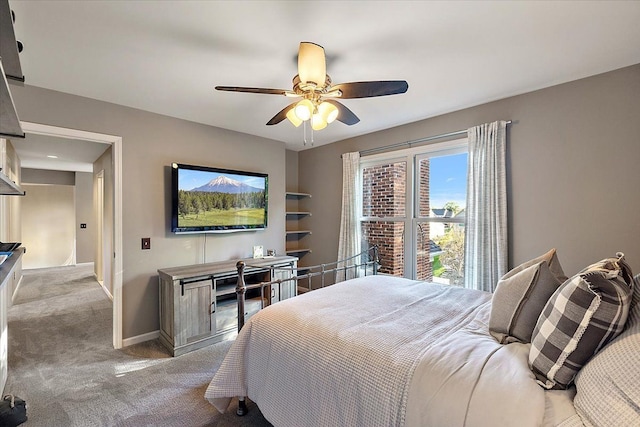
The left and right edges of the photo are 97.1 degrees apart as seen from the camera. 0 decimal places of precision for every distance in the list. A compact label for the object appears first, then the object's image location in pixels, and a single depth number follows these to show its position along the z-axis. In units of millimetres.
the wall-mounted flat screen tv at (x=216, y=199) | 3283
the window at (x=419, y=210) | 3273
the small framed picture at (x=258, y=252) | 3928
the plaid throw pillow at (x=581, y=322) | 959
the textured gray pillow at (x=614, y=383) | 800
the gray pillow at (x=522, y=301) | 1340
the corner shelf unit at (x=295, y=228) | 4844
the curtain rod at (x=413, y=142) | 3138
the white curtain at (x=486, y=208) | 2770
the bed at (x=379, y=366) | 1028
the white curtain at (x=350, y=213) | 4086
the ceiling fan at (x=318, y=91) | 1726
